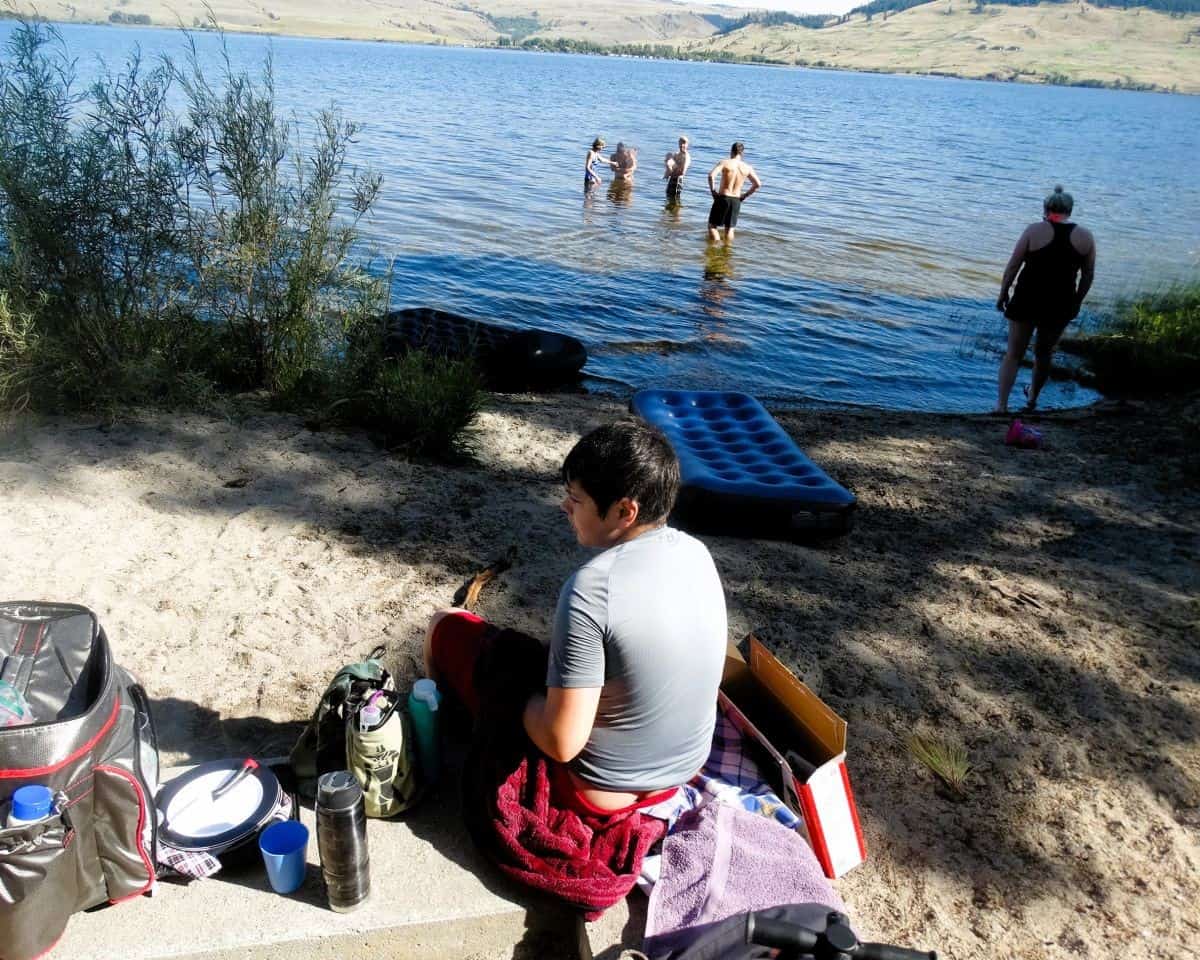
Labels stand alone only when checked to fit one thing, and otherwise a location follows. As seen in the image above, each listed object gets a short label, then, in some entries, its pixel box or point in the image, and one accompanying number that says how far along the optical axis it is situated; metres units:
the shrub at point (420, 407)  5.79
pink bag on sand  7.33
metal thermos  2.48
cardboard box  2.92
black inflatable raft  8.09
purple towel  2.53
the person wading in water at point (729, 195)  16.44
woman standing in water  7.81
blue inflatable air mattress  5.18
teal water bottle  3.01
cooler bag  2.30
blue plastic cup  2.61
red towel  2.60
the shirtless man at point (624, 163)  21.41
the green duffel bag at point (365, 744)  2.82
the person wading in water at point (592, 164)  20.70
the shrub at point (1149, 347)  9.49
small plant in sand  3.48
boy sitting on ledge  2.46
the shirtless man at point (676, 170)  20.06
